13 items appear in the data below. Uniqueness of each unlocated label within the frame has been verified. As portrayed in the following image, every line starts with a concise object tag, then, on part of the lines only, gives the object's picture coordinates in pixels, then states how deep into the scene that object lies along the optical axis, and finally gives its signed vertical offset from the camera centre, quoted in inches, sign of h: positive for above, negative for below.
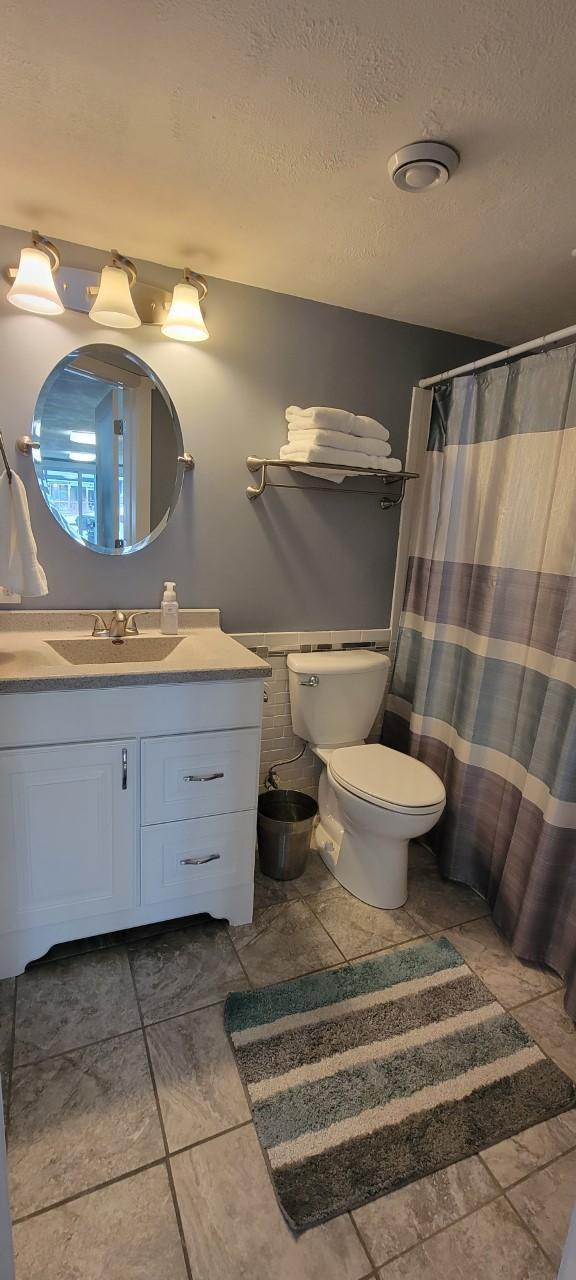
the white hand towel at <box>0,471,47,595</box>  54.3 -3.5
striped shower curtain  59.8 -12.9
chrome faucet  68.4 -14.0
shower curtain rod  59.0 +22.3
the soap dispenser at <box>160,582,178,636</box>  71.3 -12.1
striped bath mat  43.6 -49.8
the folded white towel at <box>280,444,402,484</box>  70.8 +9.4
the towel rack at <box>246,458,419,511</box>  73.0 +7.8
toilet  66.6 -31.4
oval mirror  65.6 +8.1
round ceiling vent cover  44.8 +30.7
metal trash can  75.2 -43.3
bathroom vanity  53.3 -28.2
